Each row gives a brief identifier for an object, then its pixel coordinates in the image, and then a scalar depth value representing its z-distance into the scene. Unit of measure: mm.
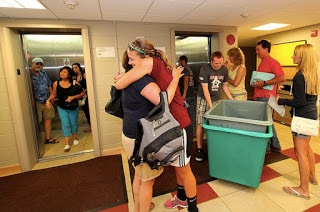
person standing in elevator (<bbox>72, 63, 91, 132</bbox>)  3760
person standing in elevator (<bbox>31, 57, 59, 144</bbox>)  3334
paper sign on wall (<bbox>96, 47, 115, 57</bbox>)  2934
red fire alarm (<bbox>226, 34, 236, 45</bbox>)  3604
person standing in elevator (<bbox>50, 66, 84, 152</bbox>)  3211
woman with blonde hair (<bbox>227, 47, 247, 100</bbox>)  2682
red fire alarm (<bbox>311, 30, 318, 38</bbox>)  3943
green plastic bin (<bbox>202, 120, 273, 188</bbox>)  1801
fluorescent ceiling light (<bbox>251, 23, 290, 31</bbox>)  3781
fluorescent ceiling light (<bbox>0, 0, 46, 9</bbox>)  2039
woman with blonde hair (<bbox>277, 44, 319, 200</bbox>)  1711
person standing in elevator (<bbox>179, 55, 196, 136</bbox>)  3375
